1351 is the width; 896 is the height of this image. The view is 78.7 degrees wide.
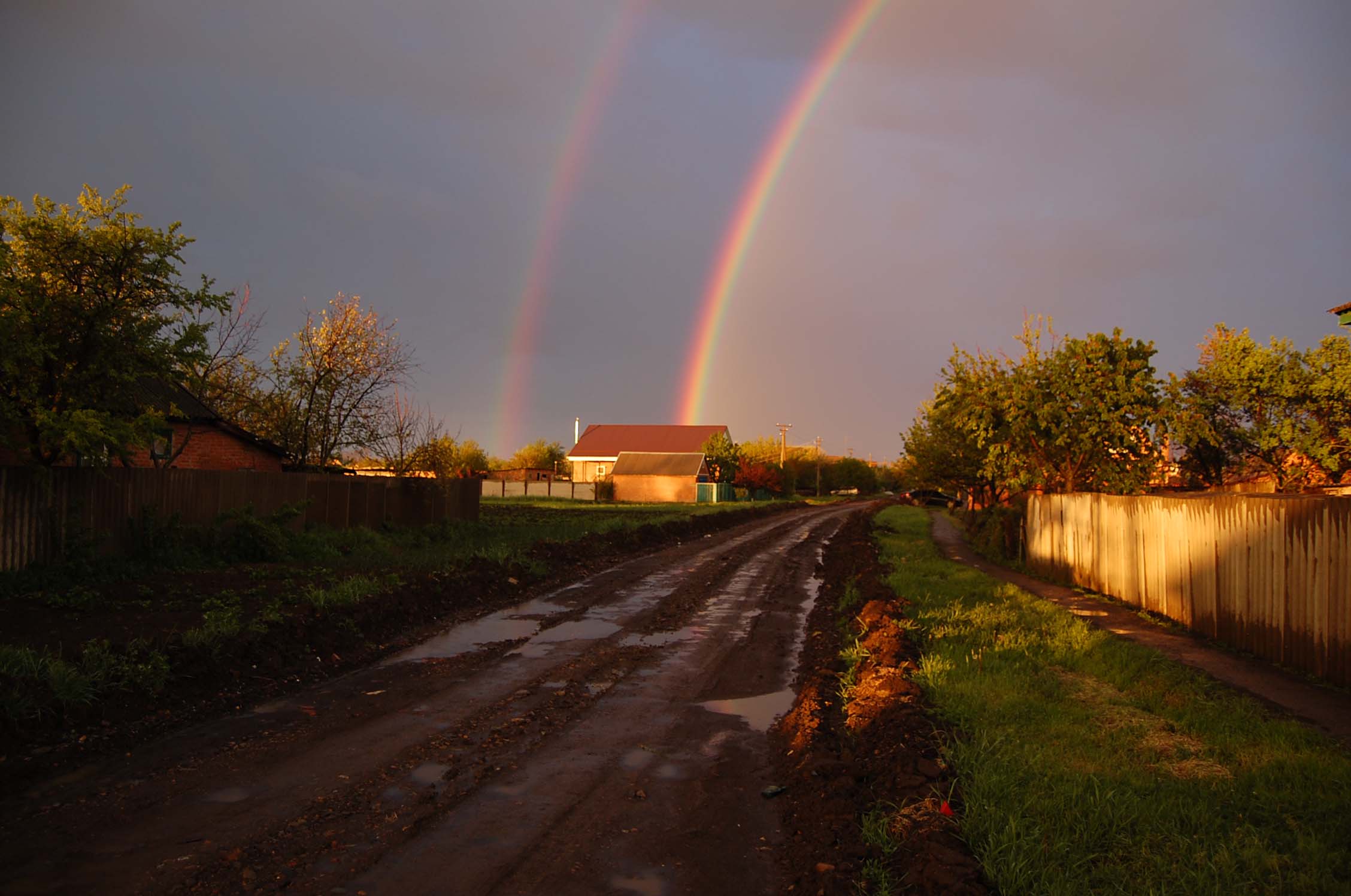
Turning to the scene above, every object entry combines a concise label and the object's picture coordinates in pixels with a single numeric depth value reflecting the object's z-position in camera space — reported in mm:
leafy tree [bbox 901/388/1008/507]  36281
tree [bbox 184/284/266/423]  27578
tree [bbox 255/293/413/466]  26016
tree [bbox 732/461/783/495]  78625
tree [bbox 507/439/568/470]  112812
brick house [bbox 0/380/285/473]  21156
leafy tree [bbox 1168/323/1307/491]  21609
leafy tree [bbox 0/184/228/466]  11570
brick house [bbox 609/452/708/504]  70000
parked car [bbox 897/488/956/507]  79875
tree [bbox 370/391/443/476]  25359
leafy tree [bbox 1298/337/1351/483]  20719
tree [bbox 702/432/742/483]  73438
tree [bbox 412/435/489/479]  25438
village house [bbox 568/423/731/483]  88812
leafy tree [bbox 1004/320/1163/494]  19422
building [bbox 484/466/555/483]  73894
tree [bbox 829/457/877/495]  130750
